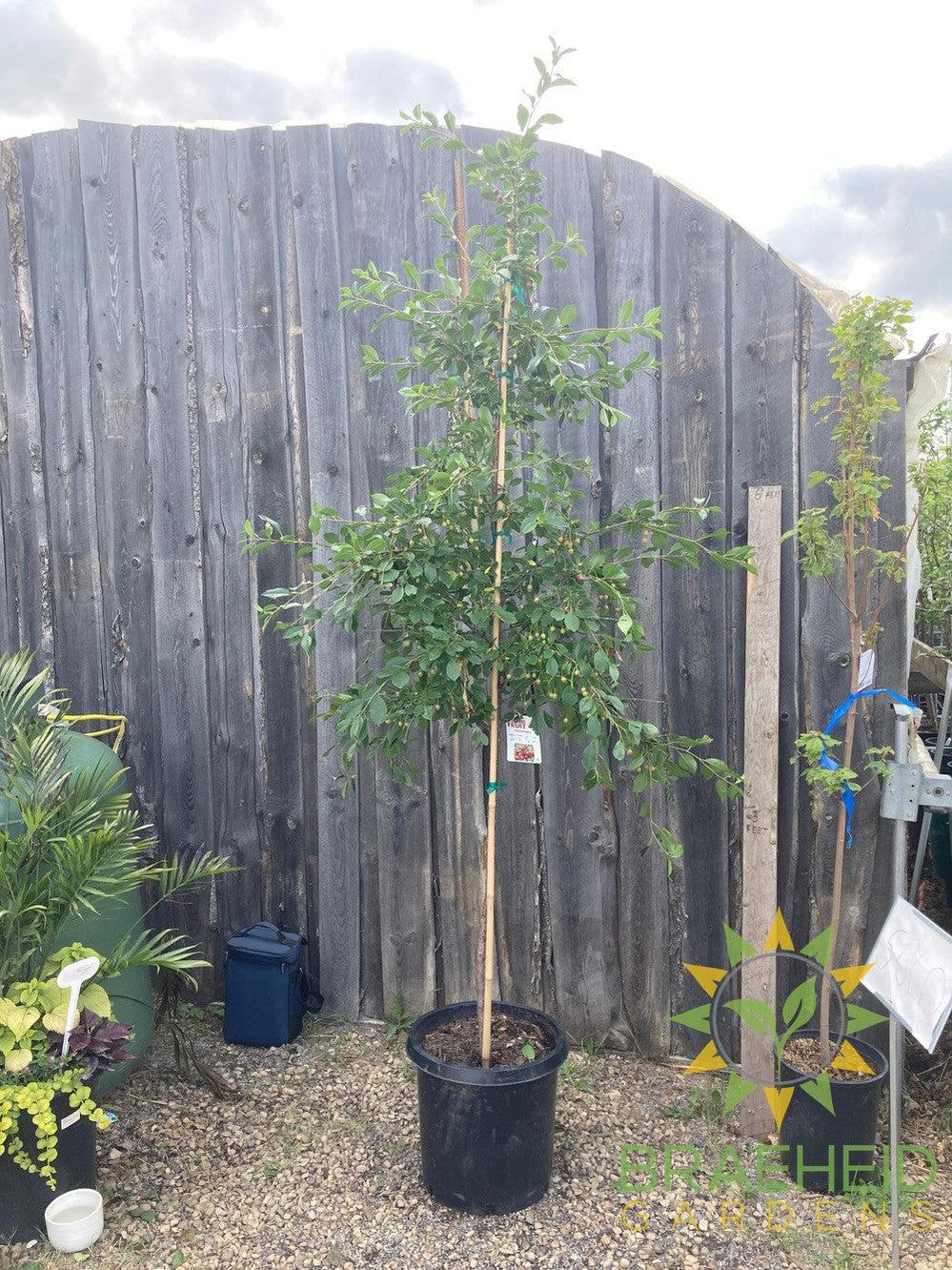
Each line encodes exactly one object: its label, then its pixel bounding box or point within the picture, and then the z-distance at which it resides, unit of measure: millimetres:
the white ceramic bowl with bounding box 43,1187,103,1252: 2059
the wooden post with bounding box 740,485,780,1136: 2537
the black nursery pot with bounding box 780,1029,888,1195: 2215
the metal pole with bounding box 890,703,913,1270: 1826
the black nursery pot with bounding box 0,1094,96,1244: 2086
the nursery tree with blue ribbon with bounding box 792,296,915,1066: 2252
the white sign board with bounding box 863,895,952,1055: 1767
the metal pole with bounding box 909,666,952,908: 2535
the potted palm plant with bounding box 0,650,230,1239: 2061
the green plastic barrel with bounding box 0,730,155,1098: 2523
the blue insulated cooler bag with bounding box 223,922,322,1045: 2867
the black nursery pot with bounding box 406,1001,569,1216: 2121
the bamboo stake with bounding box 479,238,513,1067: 2053
